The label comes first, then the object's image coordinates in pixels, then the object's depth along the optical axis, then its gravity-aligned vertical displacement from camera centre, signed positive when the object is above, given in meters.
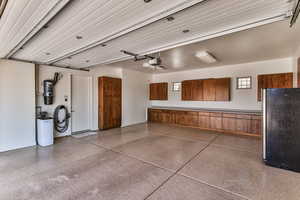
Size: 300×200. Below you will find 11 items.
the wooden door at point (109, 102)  6.10 -0.16
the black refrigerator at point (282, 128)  2.81 -0.60
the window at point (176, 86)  7.91 +0.67
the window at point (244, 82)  5.87 +0.66
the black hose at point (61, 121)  5.10 -0.83
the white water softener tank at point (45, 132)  4.32 -1.01
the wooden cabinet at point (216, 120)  5.28 -0.95
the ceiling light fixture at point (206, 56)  4.30 +1.30
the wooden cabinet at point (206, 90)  6.08 +0.39
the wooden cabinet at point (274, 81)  4.91 +0.62
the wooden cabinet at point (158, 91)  8.11 +0.41
